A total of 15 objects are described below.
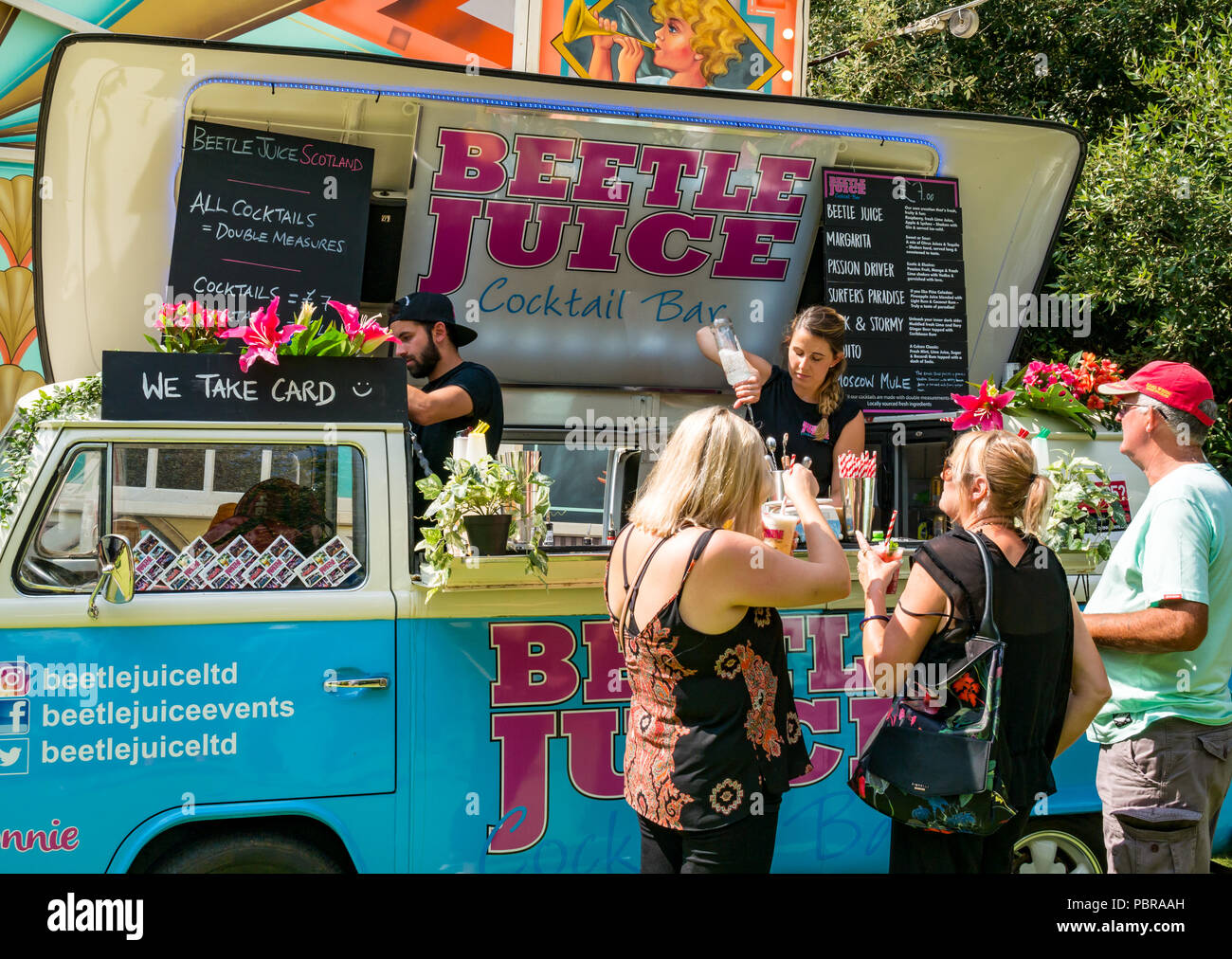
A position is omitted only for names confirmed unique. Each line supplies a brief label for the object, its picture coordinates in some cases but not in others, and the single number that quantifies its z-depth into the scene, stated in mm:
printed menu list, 5281
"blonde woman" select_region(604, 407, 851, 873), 2436
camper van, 3002
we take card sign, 3156
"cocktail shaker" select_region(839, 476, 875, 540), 3613
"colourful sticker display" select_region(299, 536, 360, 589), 3191
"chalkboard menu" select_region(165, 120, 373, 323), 4371
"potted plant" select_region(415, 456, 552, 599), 3123
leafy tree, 7734
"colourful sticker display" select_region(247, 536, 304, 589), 3162
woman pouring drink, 4176
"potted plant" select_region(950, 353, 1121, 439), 4254
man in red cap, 2980
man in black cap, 3799
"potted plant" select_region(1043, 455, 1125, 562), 3762
